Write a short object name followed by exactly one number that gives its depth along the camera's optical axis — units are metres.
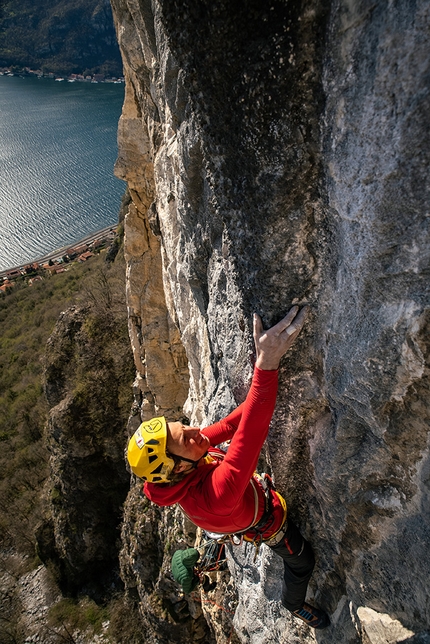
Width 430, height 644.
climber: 2.39
